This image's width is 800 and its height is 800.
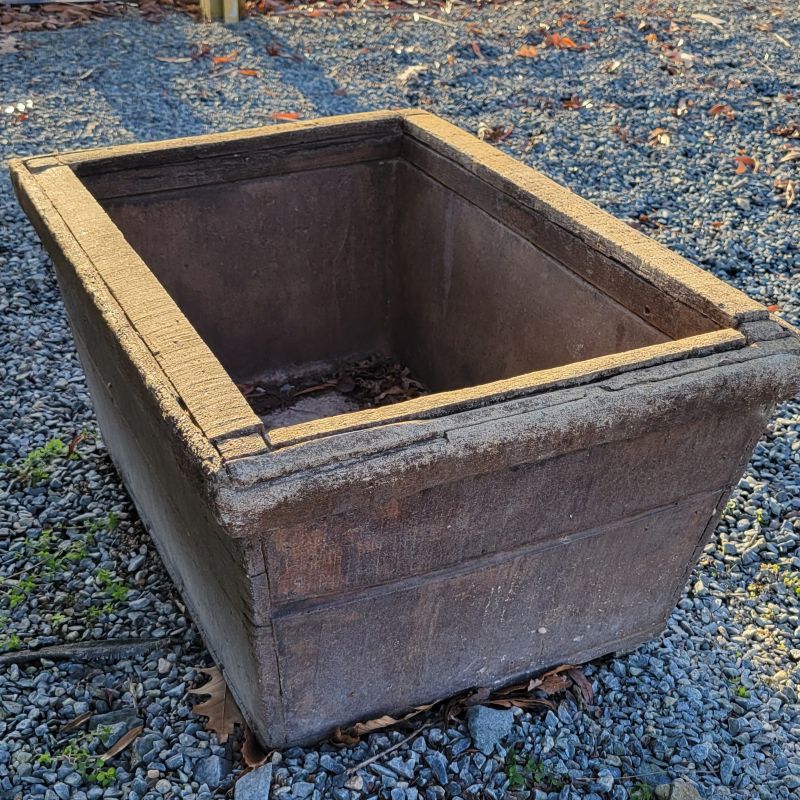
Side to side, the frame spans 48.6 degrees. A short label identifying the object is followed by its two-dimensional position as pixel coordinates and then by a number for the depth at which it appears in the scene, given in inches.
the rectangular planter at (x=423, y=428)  67.1
